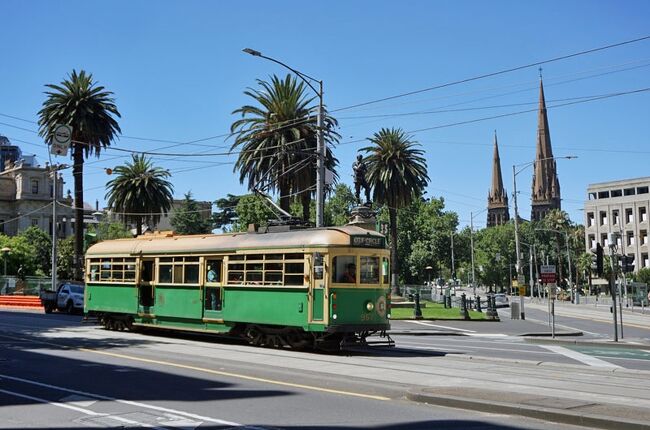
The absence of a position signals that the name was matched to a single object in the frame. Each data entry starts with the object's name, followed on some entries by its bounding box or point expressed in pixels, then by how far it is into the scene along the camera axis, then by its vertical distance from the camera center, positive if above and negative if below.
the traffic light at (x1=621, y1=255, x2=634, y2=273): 28.16 +0.39
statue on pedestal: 31.02 +4.40
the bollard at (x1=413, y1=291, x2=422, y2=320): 35.44 -1.97
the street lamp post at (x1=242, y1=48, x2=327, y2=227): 26.38 +4.33
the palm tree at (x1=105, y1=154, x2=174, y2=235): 49.50 +6.08
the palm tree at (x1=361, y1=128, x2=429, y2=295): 51.25 +7.66
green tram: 17.41 -0.32
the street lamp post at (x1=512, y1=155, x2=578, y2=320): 40.03 +2.70
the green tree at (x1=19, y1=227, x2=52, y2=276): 83.31 +3.29
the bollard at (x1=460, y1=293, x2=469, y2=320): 37.00 -2.04
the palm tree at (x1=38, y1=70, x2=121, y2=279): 44.72 +10.31
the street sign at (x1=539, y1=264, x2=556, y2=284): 27.92 -0.06
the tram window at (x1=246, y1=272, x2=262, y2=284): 18.78 -0.08
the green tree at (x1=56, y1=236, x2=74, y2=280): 78.69 +1.79
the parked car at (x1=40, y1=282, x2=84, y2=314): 37.50 -1.32
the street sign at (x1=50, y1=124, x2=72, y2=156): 25.72 +5.34
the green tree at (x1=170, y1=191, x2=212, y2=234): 93.38 +7.47
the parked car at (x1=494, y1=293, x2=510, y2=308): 67.00 -2.73
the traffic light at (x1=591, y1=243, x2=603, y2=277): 26.98 +0.56
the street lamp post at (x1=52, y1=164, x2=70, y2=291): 46.98 +1.18
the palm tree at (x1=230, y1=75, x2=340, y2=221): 36.97 +7.35
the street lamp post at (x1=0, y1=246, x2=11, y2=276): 66.88 +1.68
